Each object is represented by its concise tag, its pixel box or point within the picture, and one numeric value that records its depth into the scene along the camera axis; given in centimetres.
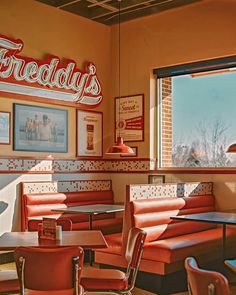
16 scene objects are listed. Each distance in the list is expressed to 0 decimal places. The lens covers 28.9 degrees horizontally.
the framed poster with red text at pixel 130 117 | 828
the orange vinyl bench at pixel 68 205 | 696
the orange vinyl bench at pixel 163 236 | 532
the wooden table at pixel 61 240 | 371
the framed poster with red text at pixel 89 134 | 813
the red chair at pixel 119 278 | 374
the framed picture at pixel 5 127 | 689
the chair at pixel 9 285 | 370
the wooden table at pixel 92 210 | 616
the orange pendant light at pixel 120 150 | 670
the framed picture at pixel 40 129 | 714
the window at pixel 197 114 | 749
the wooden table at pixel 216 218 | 520
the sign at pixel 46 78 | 697
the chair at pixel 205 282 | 220
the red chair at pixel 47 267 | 311
